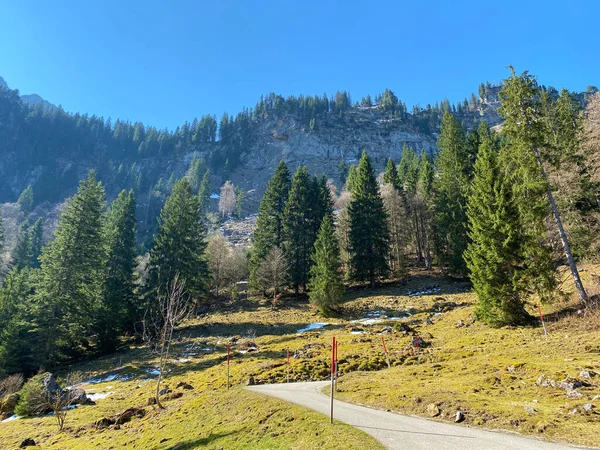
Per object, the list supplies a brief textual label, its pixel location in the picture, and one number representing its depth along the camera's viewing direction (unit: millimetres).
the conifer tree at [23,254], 63844
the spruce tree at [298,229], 44656
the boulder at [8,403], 20203
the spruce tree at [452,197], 38812
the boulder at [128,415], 15180
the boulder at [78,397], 19634
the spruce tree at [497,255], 18822
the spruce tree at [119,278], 32500
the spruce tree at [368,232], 42500
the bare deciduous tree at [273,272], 40375
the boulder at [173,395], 17427
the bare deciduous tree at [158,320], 32056
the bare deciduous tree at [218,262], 50031
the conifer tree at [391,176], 56484
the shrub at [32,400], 18781
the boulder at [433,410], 9117
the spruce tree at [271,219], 46312
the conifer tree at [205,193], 113688
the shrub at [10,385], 23214
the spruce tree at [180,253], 39250
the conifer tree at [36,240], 77812
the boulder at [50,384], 18866
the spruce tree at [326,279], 34125
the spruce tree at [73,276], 30500
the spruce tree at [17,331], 27453
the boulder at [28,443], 13694
